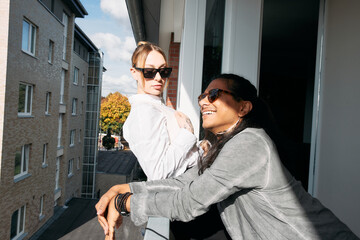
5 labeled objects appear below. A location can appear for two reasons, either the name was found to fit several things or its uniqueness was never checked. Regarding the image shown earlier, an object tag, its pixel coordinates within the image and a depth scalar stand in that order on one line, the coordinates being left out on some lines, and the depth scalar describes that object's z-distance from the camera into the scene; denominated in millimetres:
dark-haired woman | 937
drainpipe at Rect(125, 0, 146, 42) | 3682
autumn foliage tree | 41500
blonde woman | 1336
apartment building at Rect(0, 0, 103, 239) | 13406
